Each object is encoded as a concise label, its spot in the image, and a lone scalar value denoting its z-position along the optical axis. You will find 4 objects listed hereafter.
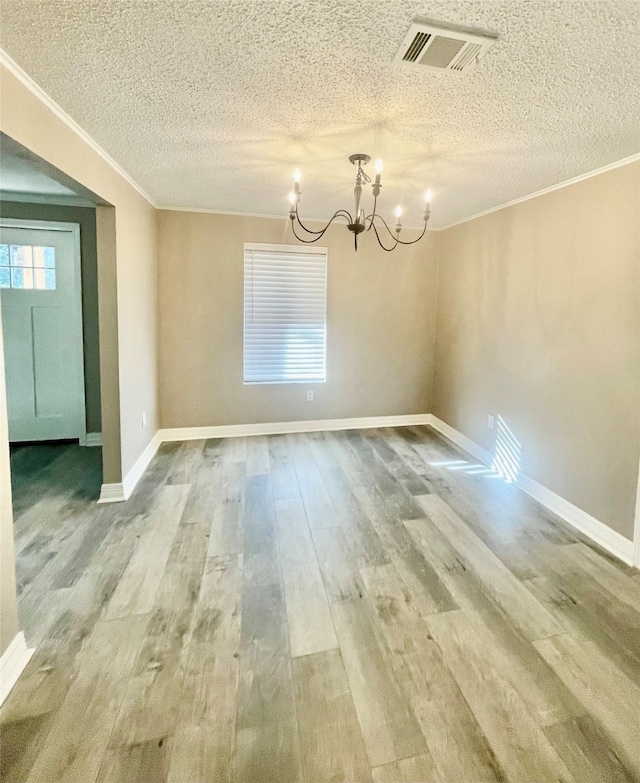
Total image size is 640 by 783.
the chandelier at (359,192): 2.01
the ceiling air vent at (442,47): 1.29
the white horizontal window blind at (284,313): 4.18
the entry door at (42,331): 3.70
